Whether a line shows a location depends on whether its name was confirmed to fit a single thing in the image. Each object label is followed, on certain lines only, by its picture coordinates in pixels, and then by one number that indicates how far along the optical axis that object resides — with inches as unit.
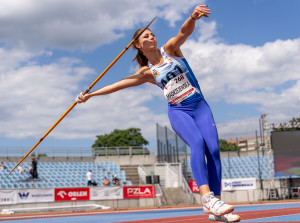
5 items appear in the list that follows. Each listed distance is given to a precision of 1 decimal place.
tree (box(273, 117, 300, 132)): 1150.2
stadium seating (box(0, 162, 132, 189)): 995.9
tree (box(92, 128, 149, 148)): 3100.4
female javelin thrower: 167.0
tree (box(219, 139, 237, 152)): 1747.0
